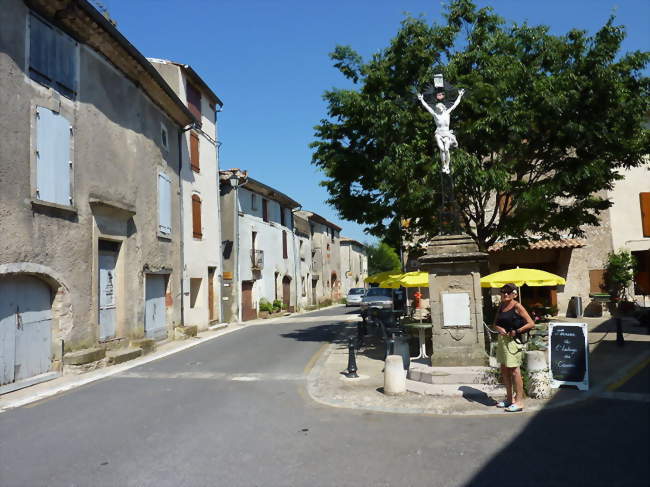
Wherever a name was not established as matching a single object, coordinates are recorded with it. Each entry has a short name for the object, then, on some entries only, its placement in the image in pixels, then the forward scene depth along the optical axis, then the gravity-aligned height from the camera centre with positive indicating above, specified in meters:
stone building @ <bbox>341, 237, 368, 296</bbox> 55.22 +2.10
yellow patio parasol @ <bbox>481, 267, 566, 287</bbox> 13.21 -0.07
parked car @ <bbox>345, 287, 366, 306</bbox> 36.06 -1.07
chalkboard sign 7.76 -1.23
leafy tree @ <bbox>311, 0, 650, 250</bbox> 10.96 +3.44
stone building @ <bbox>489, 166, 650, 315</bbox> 20.23 +0.90
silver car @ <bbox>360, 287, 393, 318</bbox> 26.03 -0.90
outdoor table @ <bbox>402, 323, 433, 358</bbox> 10.95 -1.31
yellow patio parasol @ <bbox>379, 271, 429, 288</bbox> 13.97 -0.01
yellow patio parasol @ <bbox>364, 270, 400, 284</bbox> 16.06 +0.09
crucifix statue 9.51 +2.71
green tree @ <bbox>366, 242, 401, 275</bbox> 64.21 +2.64
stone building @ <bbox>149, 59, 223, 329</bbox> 19.41 +3.48
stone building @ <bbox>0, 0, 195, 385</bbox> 9.97 +2.38
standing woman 6.73 -0.92
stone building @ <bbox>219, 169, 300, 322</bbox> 25.27 +2.20
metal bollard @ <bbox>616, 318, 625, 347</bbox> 11.78 -1.45
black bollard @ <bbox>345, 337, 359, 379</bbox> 9.68 -1.56
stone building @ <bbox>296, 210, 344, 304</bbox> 42.44 +2.24
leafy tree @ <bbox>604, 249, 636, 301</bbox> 19.61 +0.00
